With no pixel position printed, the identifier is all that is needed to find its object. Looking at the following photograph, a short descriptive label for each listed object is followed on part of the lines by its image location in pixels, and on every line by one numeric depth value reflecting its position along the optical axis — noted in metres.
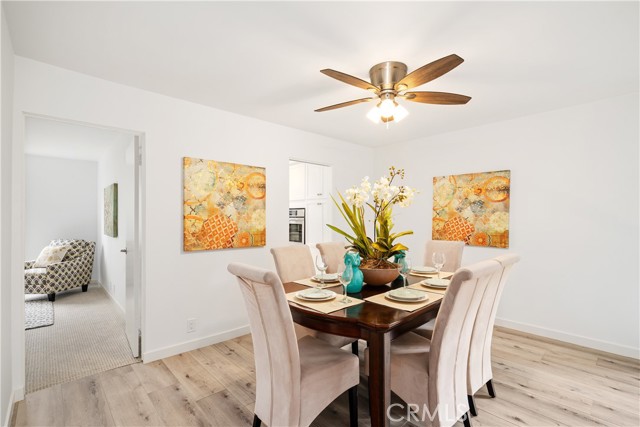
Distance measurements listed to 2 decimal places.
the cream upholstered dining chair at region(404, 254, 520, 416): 1.81
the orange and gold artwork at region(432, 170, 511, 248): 3.41
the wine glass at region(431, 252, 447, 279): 2.27
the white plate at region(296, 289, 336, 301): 1.79
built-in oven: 4.74
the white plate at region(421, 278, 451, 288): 2.12
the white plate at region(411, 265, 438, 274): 2.63
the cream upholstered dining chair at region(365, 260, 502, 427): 1.49
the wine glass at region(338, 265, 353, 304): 1.81
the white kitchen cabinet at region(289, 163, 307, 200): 4.82
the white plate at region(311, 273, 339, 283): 2.32
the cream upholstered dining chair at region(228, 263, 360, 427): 1.41
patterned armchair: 4.27
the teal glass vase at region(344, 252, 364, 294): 1.99
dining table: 1.47
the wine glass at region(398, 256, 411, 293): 2.40
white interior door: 2.69
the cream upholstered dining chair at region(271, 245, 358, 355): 2.53
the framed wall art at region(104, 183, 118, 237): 4.30
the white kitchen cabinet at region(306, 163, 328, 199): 4.46
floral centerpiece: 2.12
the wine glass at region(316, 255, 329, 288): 2.00
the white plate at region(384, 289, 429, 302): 1.79
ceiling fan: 2.01
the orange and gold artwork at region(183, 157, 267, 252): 2.83
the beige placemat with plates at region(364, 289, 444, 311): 1.70
